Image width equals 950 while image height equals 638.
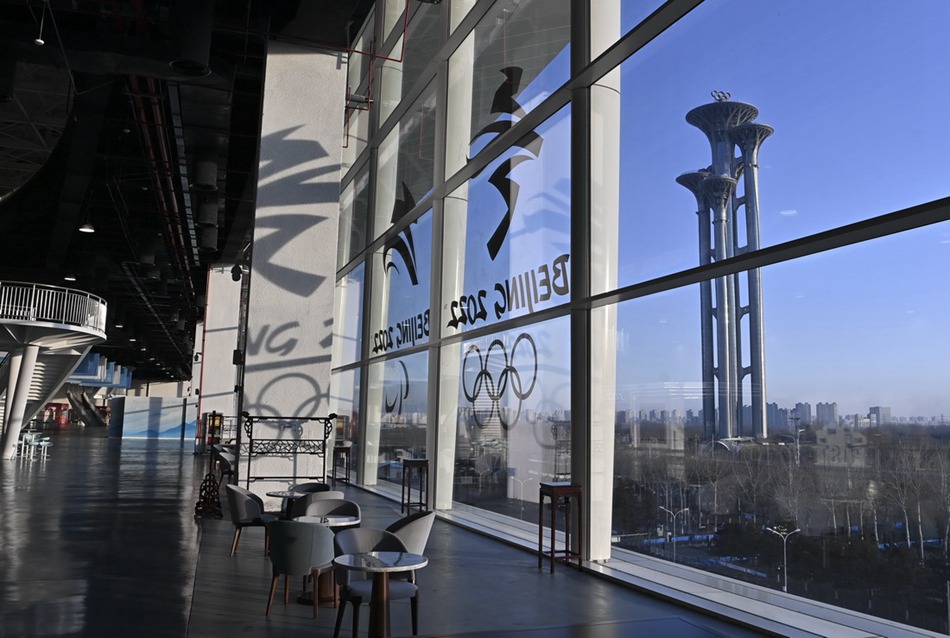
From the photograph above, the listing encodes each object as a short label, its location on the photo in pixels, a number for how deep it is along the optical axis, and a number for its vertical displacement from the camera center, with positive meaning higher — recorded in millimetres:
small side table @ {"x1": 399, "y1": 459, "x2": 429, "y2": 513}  9766 -758
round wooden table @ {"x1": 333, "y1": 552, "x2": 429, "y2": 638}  3994 -913
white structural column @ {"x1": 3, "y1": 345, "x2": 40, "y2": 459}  19391 +709
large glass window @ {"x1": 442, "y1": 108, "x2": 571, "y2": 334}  7484 +2172
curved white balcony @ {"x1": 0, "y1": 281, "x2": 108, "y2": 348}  18141 +2613
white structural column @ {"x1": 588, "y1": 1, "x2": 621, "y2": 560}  6465 +1424
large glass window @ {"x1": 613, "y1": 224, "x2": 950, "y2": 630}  3928 -93
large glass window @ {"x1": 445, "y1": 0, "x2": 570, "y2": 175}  7754 +4196
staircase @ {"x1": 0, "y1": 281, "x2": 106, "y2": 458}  18266 +2129
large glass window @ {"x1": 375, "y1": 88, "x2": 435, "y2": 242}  11430 +4281
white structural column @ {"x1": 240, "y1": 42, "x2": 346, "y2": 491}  10227 +2421
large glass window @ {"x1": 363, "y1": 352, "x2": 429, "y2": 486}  11258 +17
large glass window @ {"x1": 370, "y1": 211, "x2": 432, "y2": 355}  11406 +2182
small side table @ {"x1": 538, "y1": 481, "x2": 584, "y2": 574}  6238 -761
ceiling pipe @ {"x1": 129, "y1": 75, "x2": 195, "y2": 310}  13091 +5376
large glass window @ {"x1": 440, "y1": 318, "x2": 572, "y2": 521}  7375 +50
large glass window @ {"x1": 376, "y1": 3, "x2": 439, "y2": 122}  11289 +6004
